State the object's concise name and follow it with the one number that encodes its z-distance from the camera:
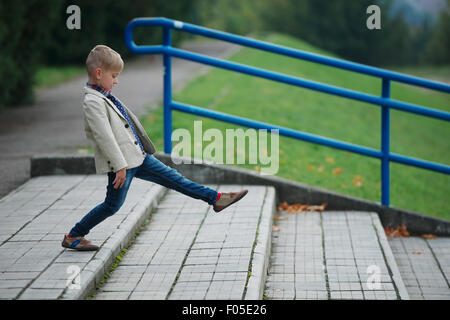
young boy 8.25
